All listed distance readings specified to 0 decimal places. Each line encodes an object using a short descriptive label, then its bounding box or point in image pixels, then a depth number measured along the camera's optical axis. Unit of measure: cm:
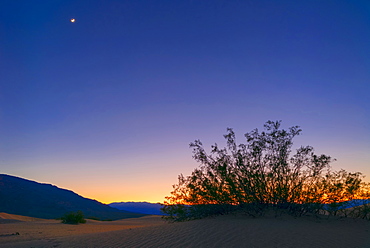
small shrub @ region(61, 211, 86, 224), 2527
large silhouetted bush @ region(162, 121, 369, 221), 1435
